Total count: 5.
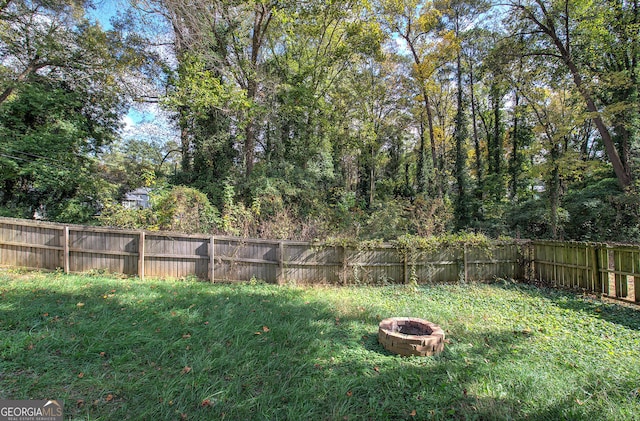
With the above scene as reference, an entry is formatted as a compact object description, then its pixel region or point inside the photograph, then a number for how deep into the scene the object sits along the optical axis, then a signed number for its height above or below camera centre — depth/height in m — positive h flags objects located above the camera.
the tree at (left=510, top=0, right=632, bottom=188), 10.57 +7.27
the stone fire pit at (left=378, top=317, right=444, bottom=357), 3.21 -1.46
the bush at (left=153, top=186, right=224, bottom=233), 7.54 +0.20
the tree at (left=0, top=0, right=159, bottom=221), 9.71 +4.62
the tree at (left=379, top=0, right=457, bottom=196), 14.65 +9.86
